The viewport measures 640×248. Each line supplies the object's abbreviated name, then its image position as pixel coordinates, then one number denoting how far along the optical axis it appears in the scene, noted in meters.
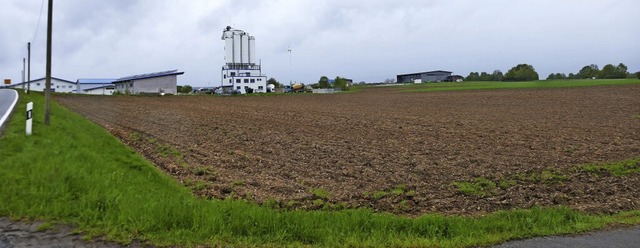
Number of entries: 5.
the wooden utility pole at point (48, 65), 15.69
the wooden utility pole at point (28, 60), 44.66
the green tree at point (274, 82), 159.16
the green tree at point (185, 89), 125.05
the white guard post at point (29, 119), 12.40
